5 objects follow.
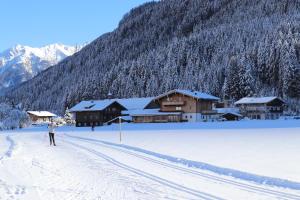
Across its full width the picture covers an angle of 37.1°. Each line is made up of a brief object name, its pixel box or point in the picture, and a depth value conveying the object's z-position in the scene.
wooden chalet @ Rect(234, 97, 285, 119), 99.12
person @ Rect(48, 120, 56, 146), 34.59
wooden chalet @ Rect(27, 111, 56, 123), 167.50
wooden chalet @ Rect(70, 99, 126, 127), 105.26
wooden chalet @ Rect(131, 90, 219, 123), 91.88
